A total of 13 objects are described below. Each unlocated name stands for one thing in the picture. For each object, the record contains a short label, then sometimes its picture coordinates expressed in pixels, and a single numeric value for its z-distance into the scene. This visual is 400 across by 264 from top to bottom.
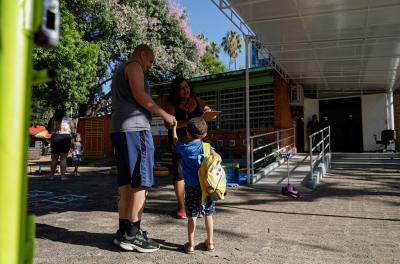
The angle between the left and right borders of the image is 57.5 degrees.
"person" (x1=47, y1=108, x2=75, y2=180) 8.65
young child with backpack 3.42
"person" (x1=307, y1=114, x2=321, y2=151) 14.31
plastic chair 13.33
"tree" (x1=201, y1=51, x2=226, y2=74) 32.01
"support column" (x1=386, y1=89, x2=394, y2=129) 14.50
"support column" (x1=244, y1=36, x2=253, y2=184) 8.36
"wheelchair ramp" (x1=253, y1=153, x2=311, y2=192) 7.96
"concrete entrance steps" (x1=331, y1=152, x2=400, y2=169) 11.46
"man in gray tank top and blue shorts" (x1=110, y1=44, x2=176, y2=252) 3.41
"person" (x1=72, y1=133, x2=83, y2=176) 11.29
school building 13.38
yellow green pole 0.85
